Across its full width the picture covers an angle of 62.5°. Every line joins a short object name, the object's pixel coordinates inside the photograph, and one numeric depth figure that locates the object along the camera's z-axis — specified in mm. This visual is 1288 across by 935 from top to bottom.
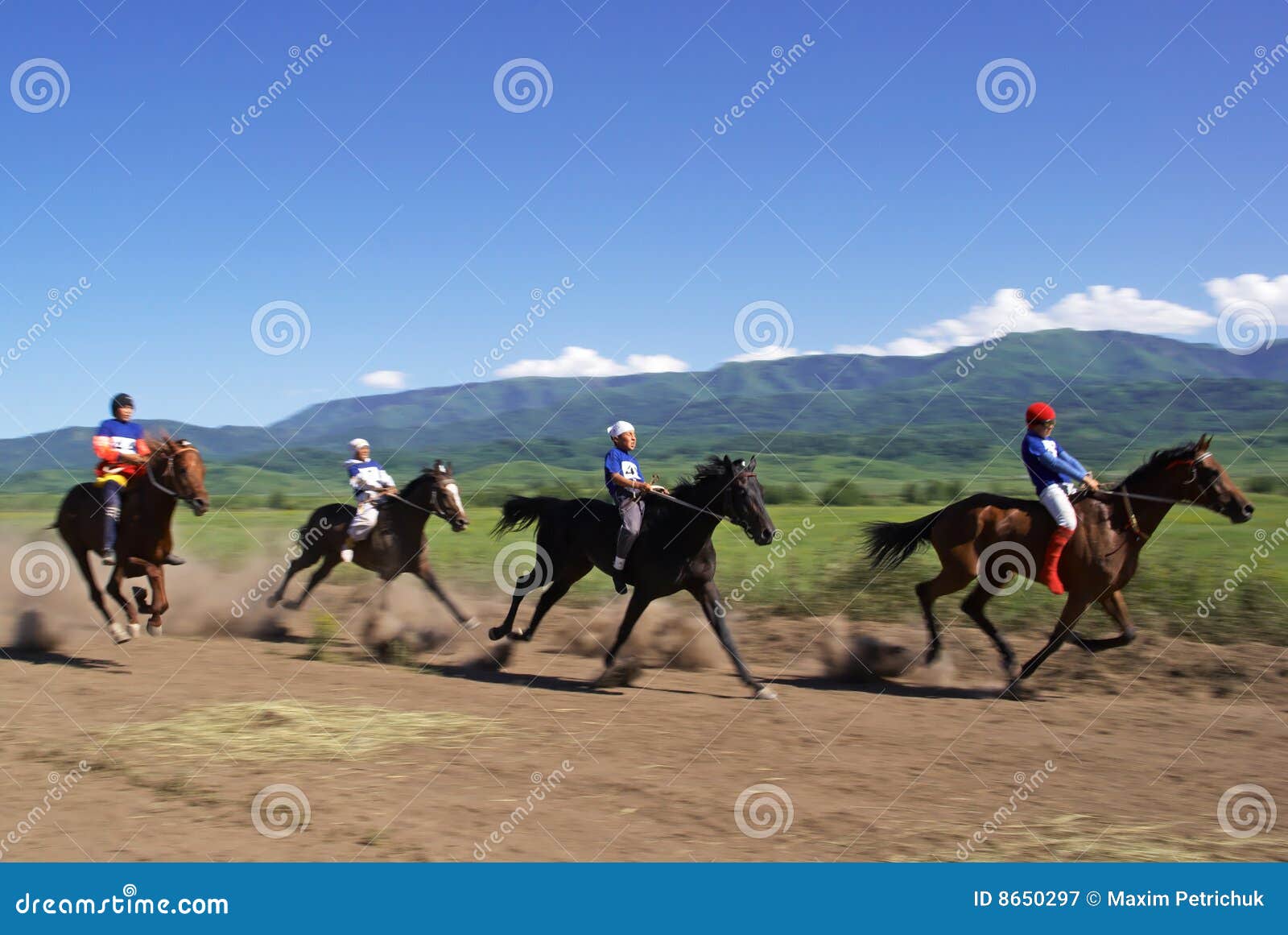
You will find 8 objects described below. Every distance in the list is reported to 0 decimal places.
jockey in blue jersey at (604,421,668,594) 10125
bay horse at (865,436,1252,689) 9898
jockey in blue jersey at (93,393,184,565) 11258
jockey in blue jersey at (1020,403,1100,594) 9953
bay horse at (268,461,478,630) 12148
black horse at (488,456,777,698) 9641
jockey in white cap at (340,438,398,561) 12773
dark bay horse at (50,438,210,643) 10656
